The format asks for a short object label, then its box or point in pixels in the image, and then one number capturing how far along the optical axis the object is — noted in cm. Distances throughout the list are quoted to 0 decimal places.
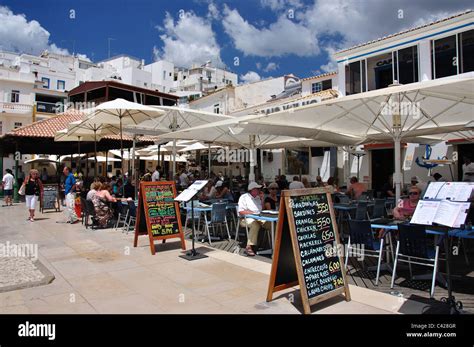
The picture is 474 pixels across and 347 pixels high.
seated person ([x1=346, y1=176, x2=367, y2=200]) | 961
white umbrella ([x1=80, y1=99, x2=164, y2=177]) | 911
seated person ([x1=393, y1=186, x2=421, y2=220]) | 582
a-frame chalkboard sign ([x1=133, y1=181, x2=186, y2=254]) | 681
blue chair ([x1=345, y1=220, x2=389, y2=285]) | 498
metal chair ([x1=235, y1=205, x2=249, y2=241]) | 680
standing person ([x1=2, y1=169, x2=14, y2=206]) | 1556
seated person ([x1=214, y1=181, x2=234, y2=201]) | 940
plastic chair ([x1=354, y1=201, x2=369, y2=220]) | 731
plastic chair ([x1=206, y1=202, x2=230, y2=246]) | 737
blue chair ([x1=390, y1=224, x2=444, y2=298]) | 443
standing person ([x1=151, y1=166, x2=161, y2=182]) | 1313
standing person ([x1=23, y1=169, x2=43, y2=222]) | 1095
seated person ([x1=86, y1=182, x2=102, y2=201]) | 939
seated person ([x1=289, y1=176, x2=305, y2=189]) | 939
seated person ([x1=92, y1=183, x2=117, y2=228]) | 934
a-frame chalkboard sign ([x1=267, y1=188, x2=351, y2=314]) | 385
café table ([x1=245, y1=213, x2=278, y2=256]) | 580
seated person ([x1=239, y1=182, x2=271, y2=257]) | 653
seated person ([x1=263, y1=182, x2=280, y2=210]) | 697
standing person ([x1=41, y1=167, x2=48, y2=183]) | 2046
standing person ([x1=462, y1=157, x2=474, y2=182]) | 968
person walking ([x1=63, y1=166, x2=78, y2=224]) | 1059
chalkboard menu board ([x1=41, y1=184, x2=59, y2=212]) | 1349
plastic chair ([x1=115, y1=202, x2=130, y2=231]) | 923
